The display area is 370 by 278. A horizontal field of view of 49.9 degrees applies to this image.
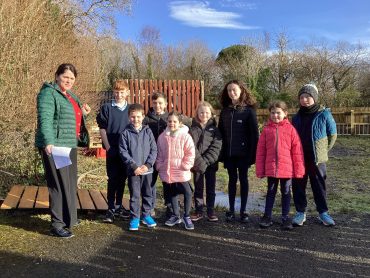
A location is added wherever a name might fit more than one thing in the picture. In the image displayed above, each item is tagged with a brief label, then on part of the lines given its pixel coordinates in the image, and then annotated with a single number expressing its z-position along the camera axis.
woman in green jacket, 4.32
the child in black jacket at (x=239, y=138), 5.18
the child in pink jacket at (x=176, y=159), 4.96
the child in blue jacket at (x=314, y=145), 5.02
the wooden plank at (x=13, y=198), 4.96
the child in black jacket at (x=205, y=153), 5.15
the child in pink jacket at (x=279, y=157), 4.93
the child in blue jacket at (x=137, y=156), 4.84
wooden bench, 5.08
